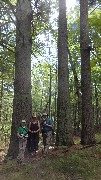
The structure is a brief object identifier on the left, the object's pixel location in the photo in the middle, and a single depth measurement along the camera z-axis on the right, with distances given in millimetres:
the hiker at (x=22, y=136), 5927
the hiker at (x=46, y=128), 6510
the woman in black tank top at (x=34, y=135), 6353
